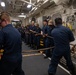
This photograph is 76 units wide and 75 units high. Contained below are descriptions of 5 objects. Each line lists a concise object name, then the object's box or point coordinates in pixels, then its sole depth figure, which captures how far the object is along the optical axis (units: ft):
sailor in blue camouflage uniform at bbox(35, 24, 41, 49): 13.02
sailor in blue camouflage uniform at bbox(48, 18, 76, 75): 6.30
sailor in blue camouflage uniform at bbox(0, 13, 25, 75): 4.04
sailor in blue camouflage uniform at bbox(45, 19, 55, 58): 10.17
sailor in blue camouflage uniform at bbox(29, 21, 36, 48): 14.23
